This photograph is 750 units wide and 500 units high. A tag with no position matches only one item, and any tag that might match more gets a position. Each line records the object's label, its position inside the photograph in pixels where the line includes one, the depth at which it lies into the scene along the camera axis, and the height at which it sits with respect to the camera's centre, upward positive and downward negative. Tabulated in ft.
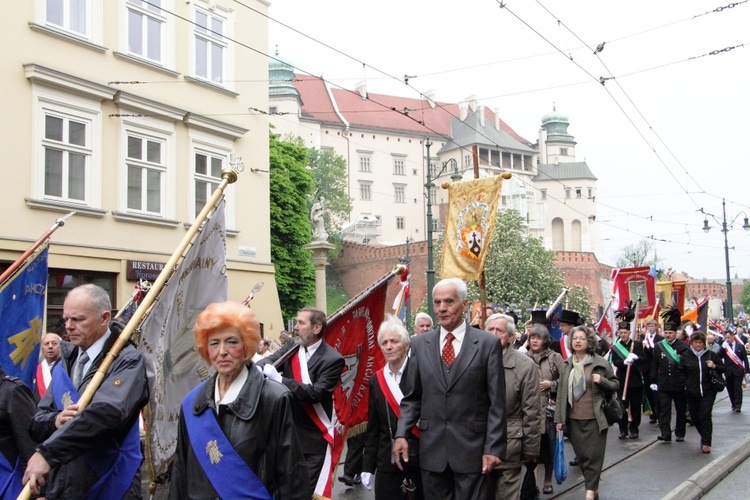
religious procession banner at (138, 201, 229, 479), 18.34 -1.09
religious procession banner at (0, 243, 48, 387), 23.43 -0.82
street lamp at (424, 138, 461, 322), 87.71 +2.83
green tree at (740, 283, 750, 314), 384.47 -9.80
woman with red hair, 12.01 -2.12
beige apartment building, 57.41 +11.78
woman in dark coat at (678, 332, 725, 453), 40.68 -5.40
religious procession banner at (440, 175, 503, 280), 37.55 +2.57
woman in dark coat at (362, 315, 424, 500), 22.66 -3.52
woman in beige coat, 28.48 -4.15
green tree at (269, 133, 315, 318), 138.21 +8.84
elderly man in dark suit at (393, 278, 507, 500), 18.20 -2.70
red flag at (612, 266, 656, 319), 69.05 -0.57
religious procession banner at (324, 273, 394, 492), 25.03 -2.09
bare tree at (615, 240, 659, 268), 328.37 +10.00
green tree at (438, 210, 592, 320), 196.75 +1.98
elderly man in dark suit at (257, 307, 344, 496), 21.98 -2.51
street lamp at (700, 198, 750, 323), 133.08 +8.28
